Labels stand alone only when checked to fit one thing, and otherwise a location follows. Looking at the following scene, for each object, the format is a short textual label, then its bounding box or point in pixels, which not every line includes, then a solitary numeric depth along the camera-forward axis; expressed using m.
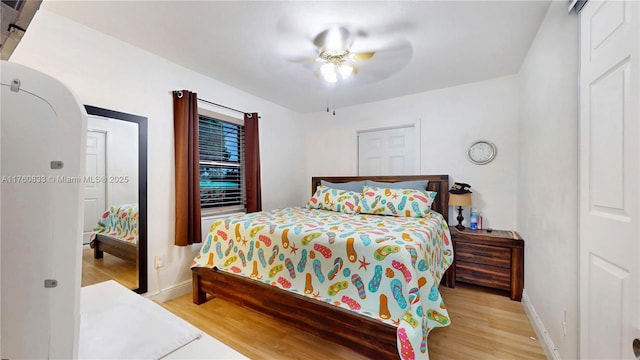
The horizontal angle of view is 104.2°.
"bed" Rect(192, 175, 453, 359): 1.44
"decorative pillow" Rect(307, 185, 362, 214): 3.01
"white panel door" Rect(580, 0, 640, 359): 0.87
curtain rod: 2.76
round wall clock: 2.84
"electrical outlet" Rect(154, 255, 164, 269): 2.34
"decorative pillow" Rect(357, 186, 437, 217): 2.68
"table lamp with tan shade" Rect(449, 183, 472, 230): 2.70
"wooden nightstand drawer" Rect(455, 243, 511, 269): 2.43
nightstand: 2.37
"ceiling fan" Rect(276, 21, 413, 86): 1.89
